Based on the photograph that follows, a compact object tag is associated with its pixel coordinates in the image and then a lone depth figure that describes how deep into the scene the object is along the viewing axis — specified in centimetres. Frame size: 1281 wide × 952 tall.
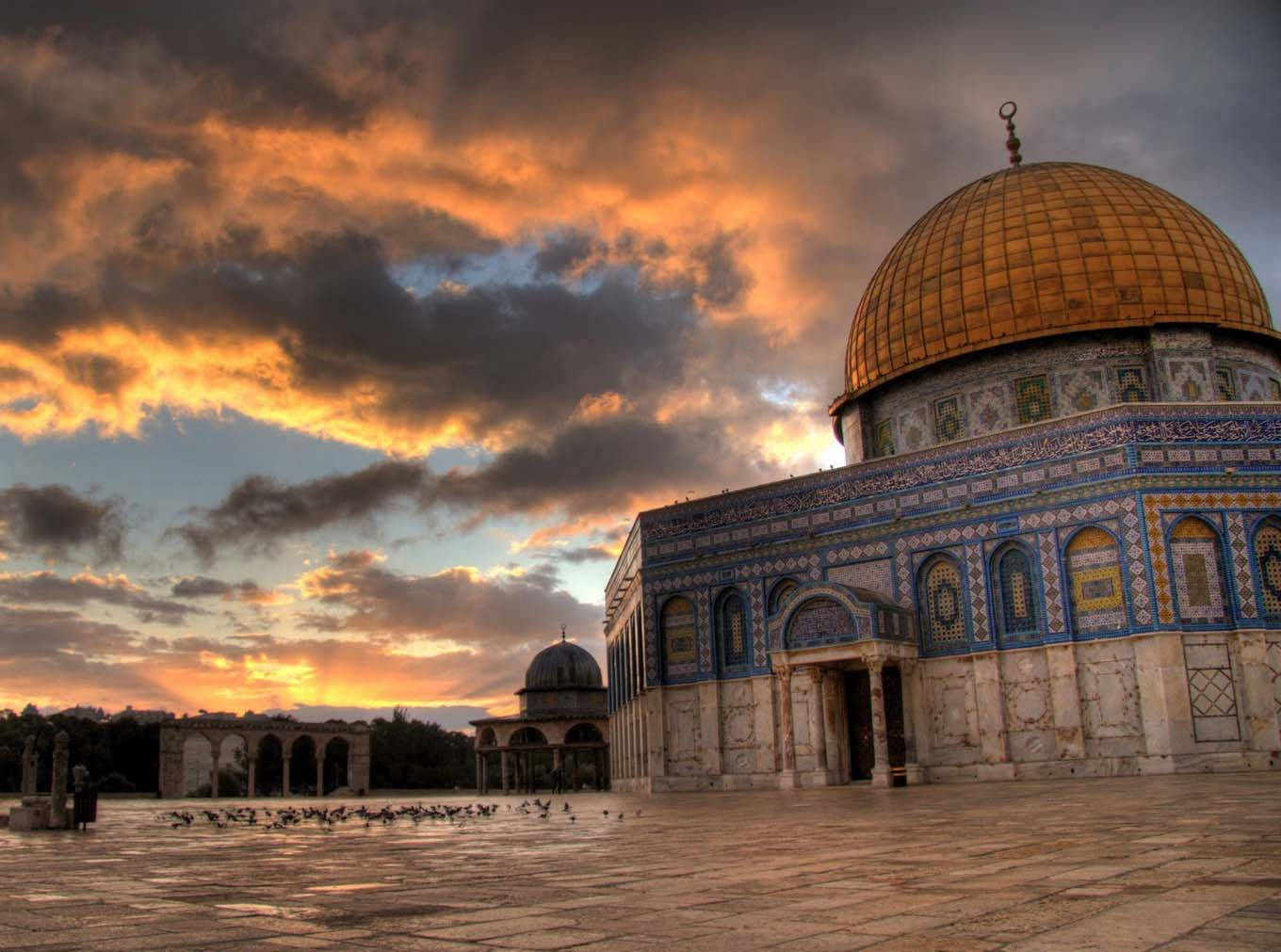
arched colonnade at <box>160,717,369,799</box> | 4828
